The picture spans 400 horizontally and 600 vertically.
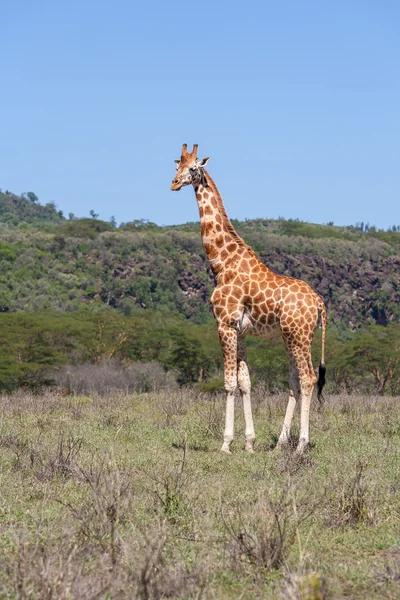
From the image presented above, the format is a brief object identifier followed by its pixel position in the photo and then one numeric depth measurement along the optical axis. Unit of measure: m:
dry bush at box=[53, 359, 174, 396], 67.28
